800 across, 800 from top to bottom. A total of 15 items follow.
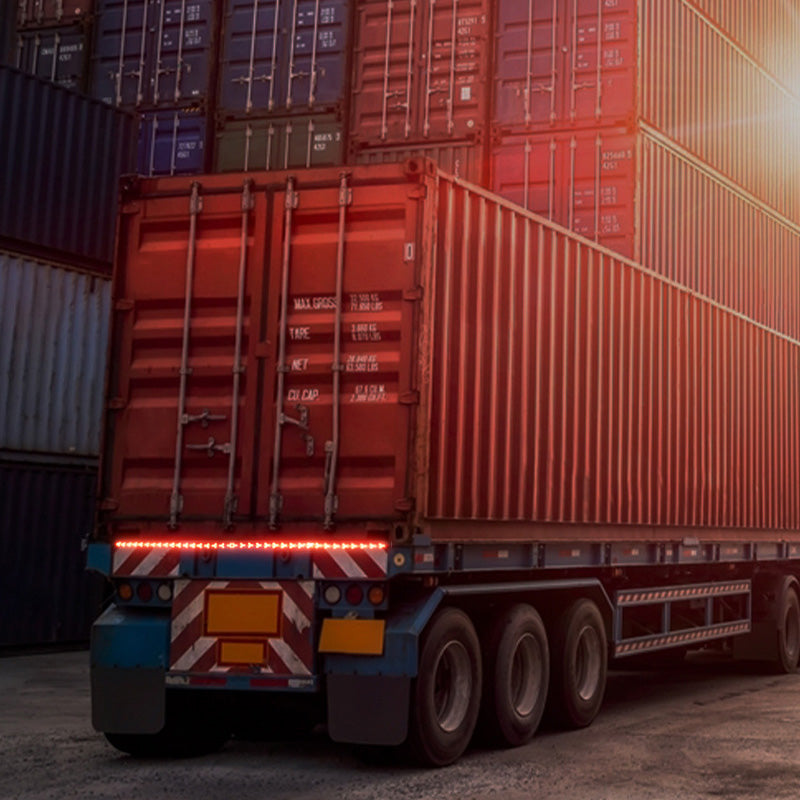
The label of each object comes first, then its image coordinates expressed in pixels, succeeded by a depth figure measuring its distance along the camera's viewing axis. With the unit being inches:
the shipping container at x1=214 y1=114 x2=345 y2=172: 754.2
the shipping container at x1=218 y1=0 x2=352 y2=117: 760.3
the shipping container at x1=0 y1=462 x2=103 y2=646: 619.5
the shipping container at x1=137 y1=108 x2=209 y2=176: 783.1
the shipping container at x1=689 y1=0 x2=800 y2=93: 807.7
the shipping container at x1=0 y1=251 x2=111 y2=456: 634.2
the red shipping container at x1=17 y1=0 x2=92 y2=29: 836.6
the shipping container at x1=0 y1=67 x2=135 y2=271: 647.1
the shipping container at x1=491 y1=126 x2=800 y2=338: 659.4
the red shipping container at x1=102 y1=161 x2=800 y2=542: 340.8
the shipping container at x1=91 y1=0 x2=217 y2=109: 792.9
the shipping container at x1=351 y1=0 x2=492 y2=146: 715.4
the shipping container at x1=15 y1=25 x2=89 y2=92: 822.5
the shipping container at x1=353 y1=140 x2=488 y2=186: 697.6
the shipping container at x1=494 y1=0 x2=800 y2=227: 676.7
